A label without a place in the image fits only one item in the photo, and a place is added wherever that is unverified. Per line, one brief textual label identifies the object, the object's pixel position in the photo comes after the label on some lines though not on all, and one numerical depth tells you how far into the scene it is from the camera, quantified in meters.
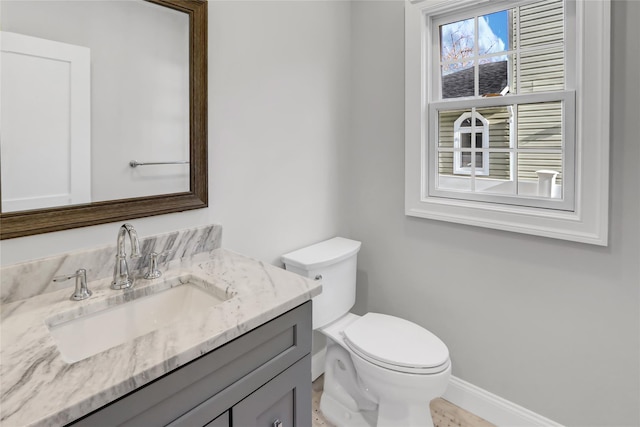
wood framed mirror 1.16
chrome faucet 1.13
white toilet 1.48
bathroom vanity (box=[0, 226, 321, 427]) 0.70
